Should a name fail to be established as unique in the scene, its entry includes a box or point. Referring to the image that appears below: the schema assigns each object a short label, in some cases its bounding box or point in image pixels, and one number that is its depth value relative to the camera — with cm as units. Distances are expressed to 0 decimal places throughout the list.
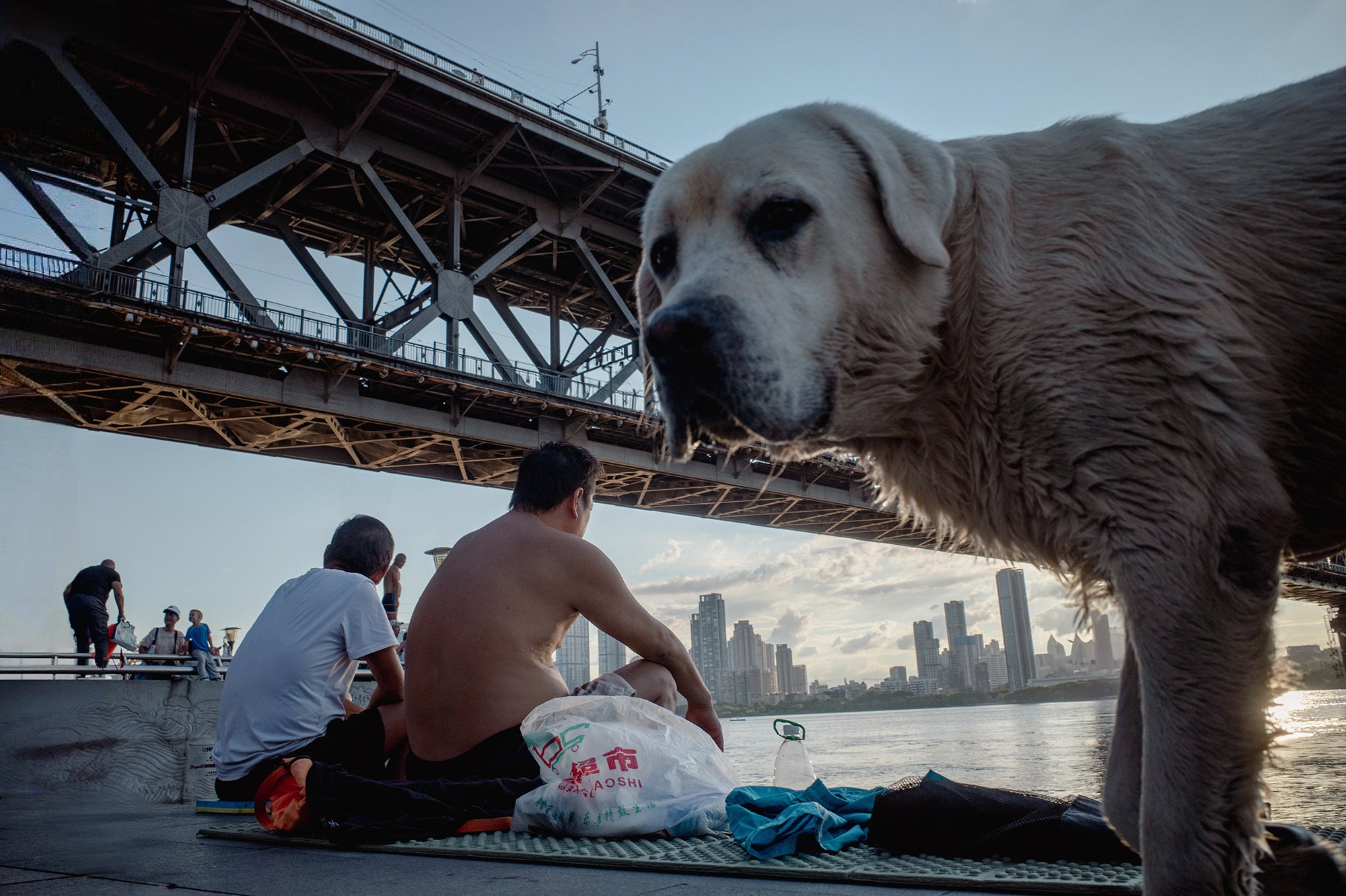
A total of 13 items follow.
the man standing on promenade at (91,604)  893
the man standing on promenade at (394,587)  995
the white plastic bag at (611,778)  250
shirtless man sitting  298
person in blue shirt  1248
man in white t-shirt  348
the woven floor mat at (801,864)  159
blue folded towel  211
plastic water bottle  408
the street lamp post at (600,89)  2877
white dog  125
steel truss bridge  1684
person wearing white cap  1234
